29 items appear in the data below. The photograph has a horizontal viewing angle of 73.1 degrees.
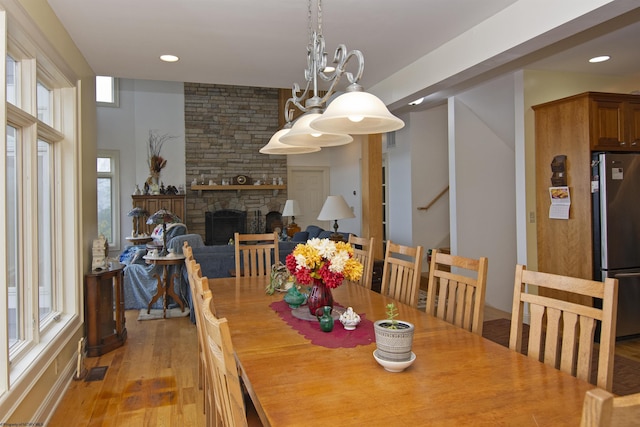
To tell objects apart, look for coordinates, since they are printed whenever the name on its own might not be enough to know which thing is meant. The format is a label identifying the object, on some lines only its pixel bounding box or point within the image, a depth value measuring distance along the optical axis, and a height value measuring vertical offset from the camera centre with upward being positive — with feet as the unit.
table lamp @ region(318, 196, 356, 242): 16.34 +0.15
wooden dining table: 3.66 -1.71
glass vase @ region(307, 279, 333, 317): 6.92 -1.34
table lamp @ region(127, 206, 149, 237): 20.40 +0.15
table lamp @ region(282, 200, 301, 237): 28.02 +0.16
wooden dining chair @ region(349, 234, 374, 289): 10.15 -1.12
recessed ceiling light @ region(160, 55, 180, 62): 11.55 +4.27
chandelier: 5.53 +1.41
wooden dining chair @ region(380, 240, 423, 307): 8.10 -1.27
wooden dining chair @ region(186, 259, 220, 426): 4.78 -0.94
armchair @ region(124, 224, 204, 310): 16.74 -2.72
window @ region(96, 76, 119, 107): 28.14 +8.20
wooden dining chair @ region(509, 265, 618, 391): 4.37 -1.27
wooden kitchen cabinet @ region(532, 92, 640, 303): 12.38 +1.88
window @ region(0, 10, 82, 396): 7.26 +0.12
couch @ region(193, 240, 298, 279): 14.74 -1.55
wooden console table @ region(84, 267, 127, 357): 11.59 -2.63
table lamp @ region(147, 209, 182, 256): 16.18 -0.12
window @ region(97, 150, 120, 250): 27.78 +1.33
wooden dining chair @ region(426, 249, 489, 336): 6.45 -1.31
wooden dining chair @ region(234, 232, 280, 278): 11.30 -1.06
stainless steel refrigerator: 12.17 -0.46
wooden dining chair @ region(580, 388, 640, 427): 1.79 -0.85
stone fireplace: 30.19 +4.51
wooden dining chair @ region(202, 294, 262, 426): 3.14 -1.19
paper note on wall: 12.98 +0.28
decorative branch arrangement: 28.78 +4.34
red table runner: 5.62 -1.67
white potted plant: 4.58 -1.39
